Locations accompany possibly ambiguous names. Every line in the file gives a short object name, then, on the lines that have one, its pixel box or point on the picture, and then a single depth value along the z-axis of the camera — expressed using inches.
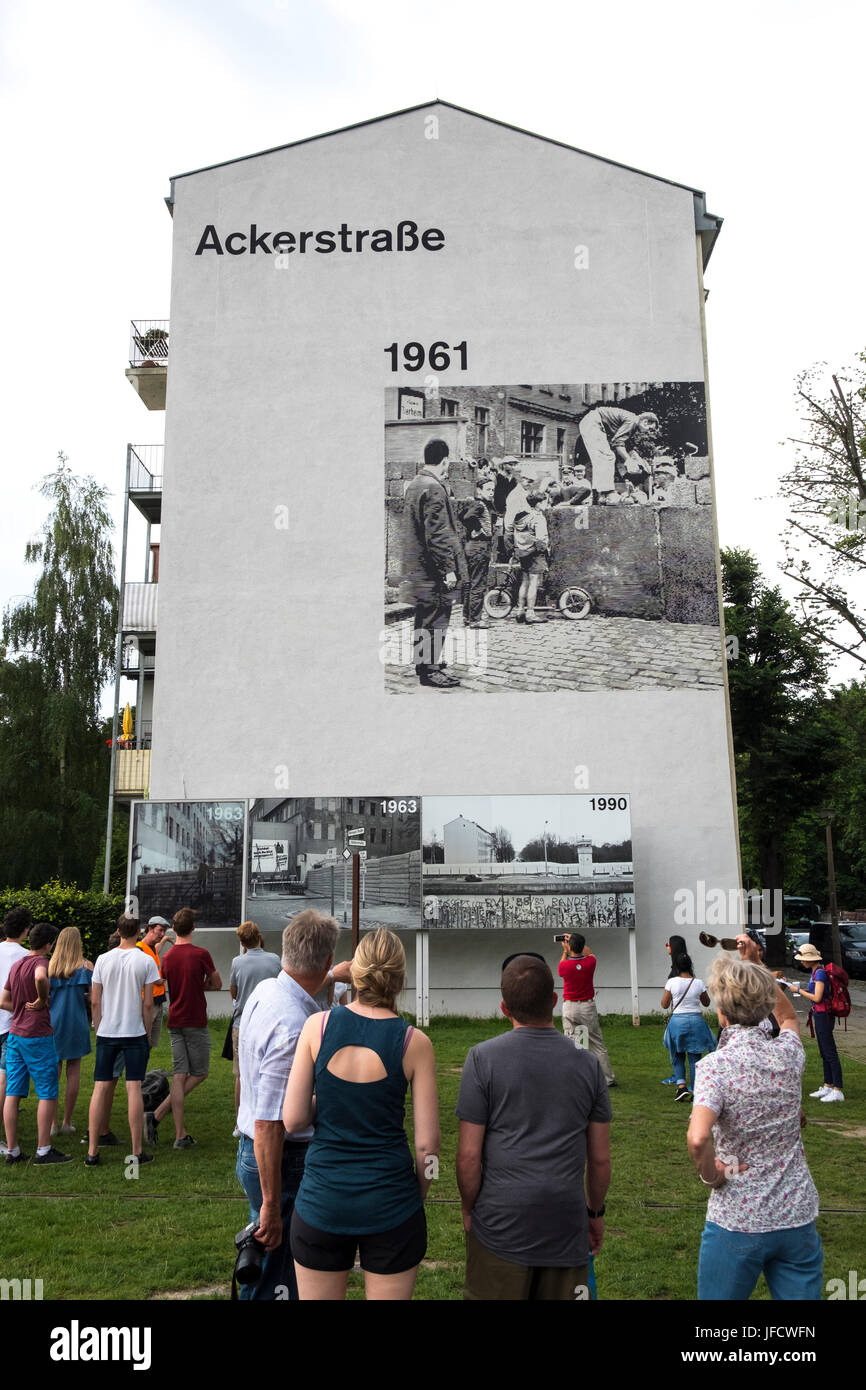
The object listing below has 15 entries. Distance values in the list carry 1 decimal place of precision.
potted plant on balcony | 1175.0
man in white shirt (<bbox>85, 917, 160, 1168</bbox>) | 371.6
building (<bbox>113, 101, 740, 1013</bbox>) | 983.0
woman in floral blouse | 166.1
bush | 943.7
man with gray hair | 182.2
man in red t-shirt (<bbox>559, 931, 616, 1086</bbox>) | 514.9
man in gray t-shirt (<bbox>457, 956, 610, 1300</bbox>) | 159.6
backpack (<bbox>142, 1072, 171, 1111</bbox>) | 427.8
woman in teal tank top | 159.3
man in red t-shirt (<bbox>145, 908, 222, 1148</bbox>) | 408.5
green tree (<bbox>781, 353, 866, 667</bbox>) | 1230.9
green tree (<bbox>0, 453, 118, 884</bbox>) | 1413.6
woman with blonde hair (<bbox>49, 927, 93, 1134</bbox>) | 398.0
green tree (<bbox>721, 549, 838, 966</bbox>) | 1569.9
